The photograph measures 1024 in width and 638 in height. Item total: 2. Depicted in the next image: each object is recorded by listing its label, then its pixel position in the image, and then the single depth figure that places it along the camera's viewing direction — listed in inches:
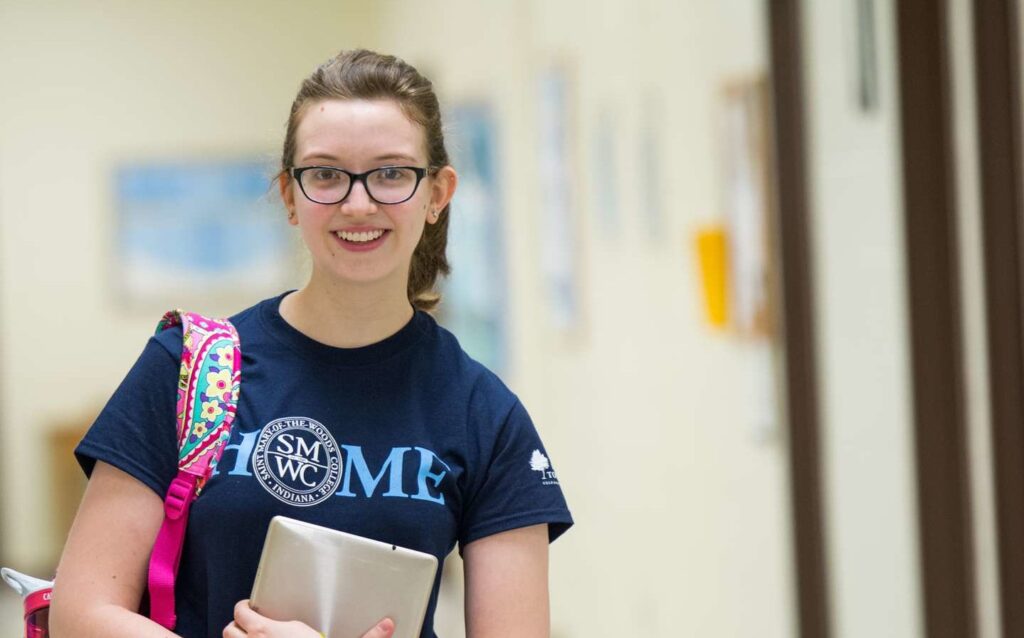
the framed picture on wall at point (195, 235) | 691.9
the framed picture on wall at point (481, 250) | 519.7
